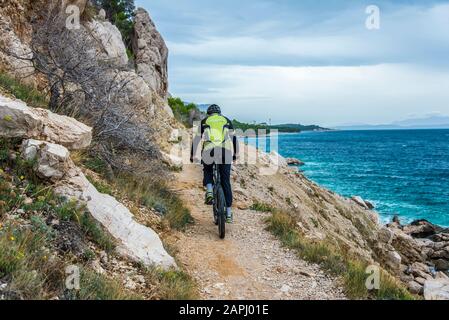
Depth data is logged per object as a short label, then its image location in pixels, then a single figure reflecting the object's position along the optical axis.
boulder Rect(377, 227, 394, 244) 19.78
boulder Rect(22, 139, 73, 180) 5.87
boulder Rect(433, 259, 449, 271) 18.81
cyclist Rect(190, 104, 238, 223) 7.68
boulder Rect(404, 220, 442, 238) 24.64
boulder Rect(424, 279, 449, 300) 10.42
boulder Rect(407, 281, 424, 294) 12.94
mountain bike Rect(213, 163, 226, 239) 7.73
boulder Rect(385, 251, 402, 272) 16.51
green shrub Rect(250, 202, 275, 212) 10.62
